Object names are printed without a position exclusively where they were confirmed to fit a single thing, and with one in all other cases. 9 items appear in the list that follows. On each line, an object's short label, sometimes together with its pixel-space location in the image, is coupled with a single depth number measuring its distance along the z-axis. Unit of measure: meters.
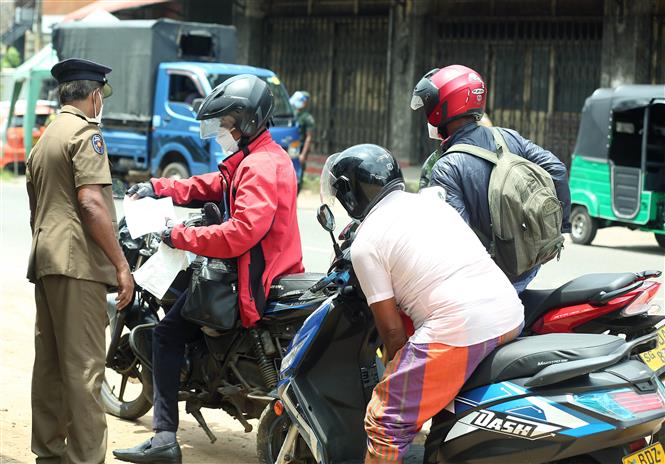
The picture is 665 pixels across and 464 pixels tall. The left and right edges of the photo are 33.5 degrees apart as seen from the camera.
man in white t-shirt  3.68
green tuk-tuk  13.16
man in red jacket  4.81
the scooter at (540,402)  3.51
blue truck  16.88
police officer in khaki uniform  4.60
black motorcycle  4.92
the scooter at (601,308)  4.36
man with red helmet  4.55
